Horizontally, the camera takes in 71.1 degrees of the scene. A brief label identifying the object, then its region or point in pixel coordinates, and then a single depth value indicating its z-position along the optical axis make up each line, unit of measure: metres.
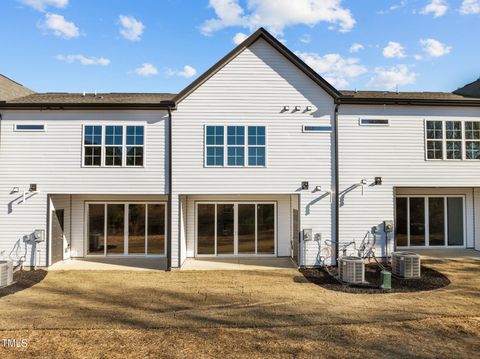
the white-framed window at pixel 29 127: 13.12
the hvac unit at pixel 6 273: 10.50
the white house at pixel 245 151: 13.02
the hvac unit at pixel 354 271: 10.76
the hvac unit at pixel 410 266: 11.23
